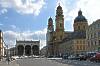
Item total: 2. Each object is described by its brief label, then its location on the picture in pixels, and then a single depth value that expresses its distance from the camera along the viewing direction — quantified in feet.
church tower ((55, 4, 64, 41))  215.96
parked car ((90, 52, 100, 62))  65.99
